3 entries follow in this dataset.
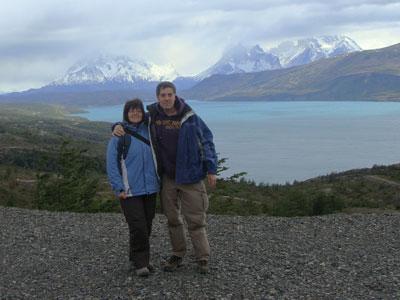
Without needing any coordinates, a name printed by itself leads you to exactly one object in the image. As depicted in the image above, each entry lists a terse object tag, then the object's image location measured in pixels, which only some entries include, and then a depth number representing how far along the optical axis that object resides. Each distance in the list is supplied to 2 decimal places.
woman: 5.14
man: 5.13
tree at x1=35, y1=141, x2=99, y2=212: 13.83
